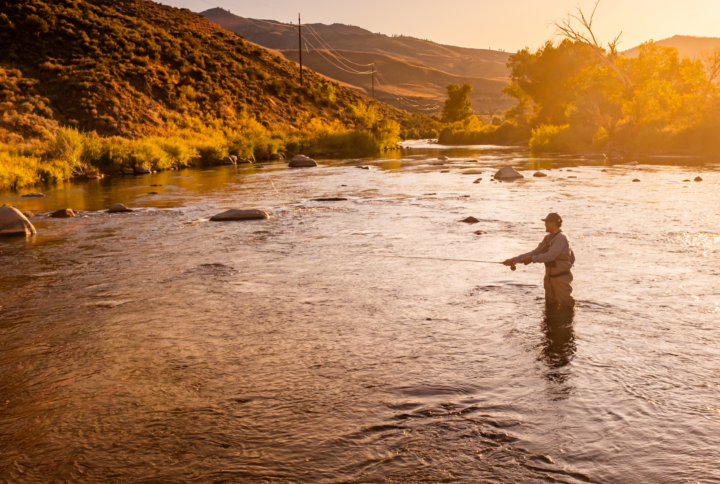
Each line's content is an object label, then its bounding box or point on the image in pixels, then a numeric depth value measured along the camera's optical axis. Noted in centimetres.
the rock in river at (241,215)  1486
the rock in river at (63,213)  1562
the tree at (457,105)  8738
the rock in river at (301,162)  3325
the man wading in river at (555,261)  655
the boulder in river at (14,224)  1297
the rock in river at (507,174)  2311
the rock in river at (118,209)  1651
